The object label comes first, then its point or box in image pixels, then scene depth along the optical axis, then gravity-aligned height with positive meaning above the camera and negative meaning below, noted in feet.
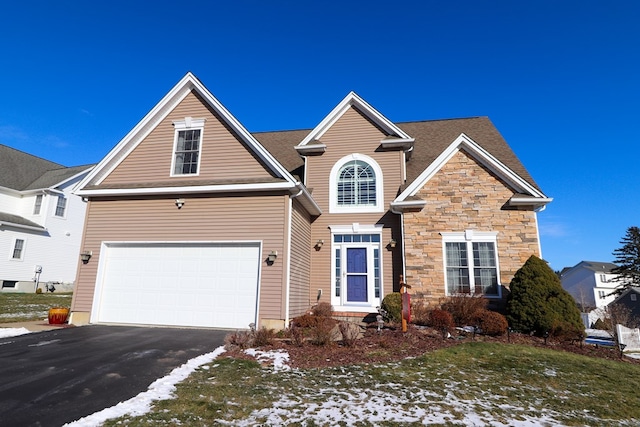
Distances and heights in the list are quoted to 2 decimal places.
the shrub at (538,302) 29.99 -0.69
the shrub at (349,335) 25.49 -3.21
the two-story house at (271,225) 33.47 +6.90
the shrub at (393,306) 34.53 -1.44
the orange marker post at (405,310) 30.35 -1.55
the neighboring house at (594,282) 159.74 +6.51
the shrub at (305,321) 32.15 -2.86
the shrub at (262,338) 25.82 -3.57
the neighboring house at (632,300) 104.12 -1.17
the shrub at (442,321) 29.32 -2.41
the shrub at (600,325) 45.42 -3.91
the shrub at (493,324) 29.58 -2.54
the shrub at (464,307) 32.63 -1.34
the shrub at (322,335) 25.43 -3.29
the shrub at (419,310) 34.32 -1.77
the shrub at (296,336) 25.43 -3.43
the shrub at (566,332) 29.04 -3.02
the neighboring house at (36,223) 70.03 +13.45
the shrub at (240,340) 24.98 -3.66
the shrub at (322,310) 36.55 -2.02
